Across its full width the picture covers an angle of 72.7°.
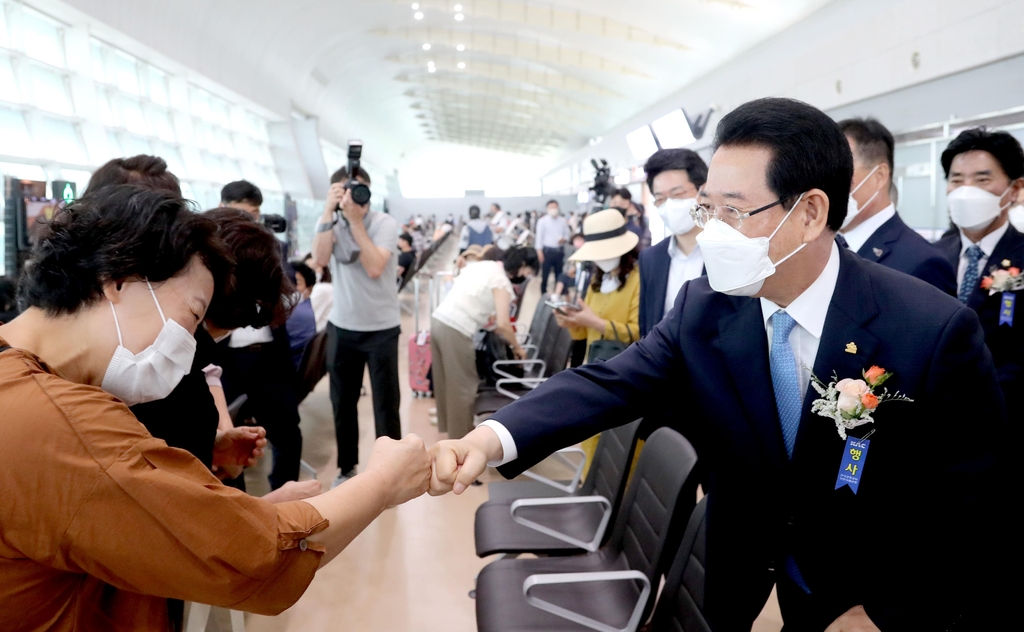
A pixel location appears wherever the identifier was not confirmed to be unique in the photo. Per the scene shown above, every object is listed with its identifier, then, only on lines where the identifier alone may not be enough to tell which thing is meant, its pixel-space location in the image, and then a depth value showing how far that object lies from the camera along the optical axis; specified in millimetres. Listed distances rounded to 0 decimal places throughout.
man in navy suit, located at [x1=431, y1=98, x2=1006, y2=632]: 1253
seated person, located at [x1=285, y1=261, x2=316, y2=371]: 4770
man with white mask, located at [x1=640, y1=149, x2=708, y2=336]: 2797
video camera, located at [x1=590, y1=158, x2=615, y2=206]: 8617
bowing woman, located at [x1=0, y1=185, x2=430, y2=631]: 996
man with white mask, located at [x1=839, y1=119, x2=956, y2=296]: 2479
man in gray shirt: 3797
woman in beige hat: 3350
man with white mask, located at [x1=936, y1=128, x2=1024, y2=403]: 2785
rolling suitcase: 6270
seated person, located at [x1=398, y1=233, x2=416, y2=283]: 11751
